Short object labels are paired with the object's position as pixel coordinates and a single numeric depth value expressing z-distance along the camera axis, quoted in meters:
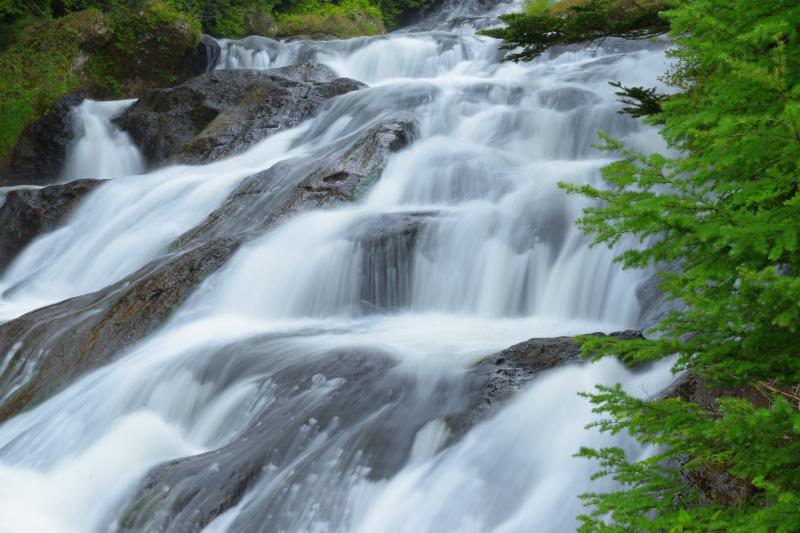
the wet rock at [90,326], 7.42
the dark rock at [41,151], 16.38
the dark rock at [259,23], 24.64
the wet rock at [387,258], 8.08
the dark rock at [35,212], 12.92
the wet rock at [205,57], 19.98
